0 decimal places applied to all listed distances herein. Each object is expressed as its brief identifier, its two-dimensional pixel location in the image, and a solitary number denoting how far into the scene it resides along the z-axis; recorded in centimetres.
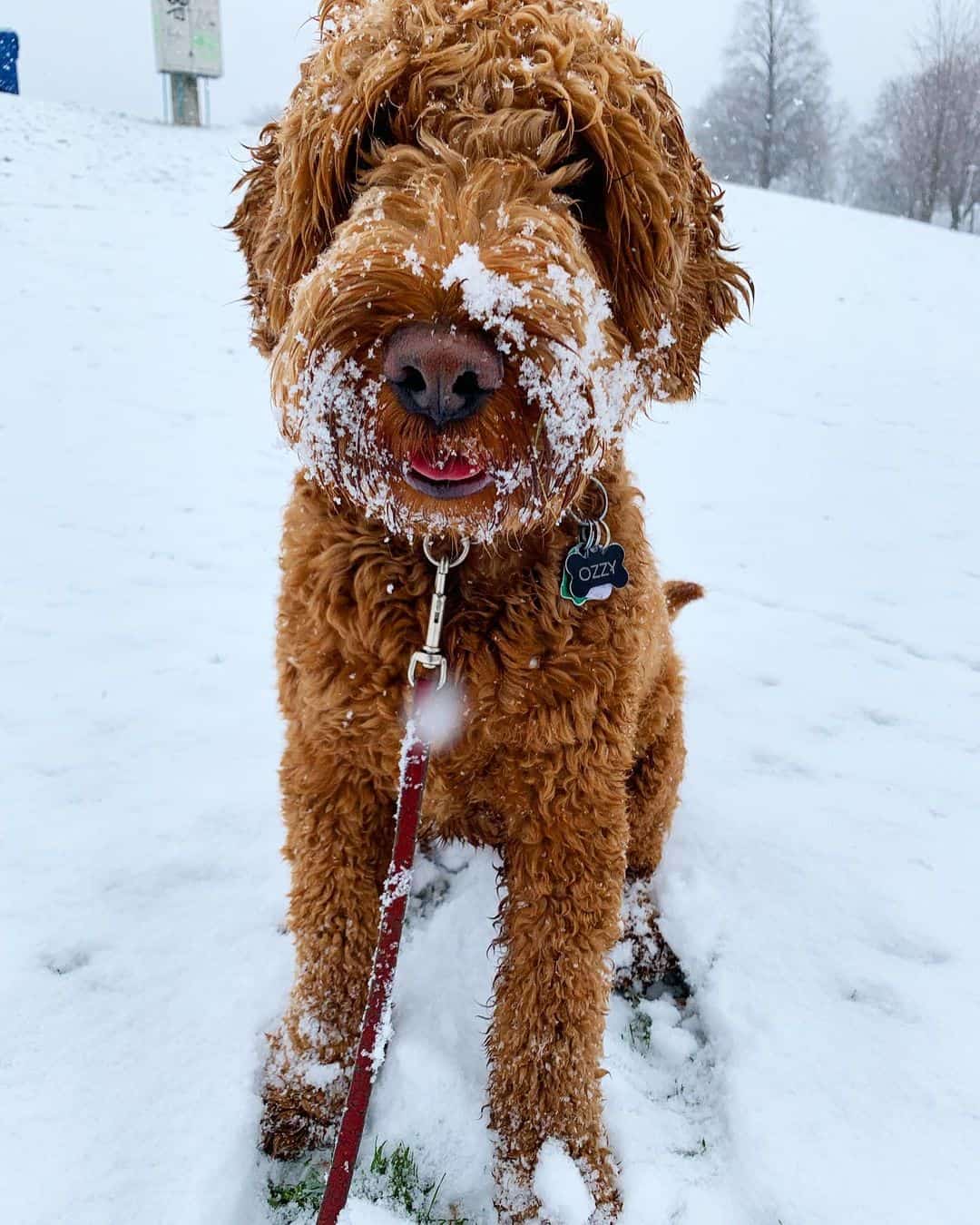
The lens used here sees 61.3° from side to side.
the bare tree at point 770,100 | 3938
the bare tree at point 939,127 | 3234
